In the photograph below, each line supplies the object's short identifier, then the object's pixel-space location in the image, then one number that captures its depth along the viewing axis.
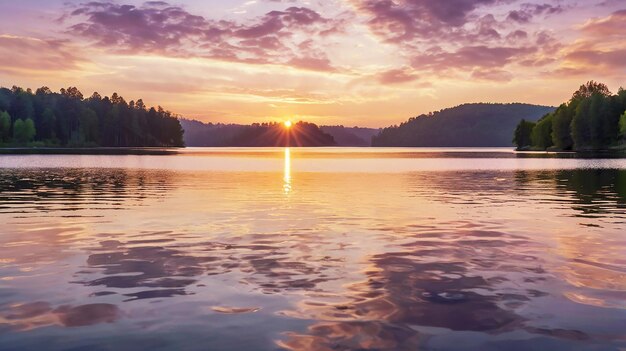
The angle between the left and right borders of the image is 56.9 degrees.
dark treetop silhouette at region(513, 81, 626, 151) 189.84
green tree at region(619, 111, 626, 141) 189.75
